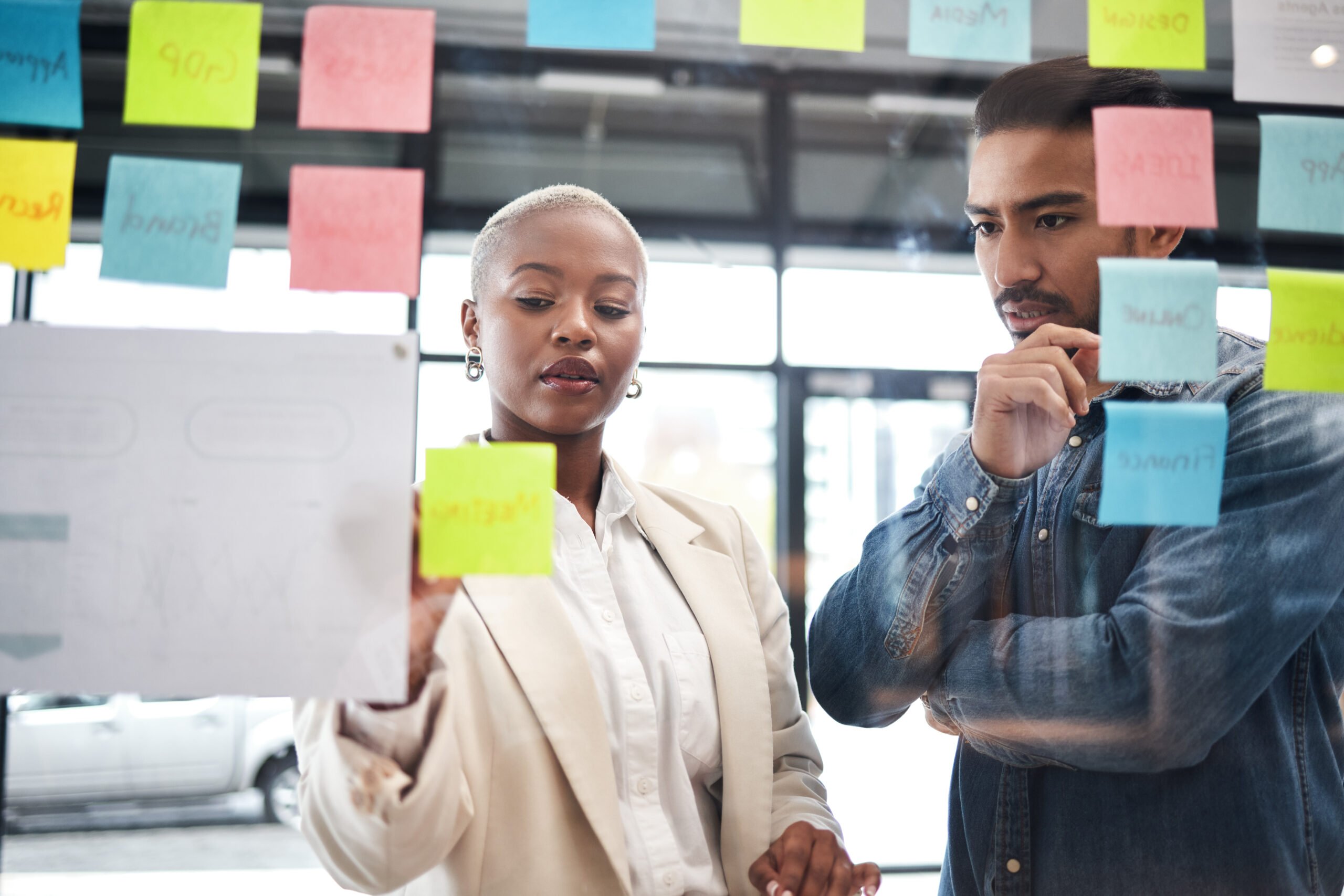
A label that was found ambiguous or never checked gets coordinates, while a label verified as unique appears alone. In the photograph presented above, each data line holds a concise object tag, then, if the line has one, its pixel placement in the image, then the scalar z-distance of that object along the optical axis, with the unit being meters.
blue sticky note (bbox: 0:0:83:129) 0.75
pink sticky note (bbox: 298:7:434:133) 0.73
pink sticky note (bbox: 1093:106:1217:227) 0.77
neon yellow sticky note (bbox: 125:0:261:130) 0.73
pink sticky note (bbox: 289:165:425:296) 0.71
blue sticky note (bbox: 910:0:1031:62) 0.80
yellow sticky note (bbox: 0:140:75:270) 0.74
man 0.79
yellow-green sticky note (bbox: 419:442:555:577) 0.69
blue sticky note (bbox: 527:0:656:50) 0.78
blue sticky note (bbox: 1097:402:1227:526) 0.76
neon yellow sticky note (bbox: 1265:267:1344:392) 0.79
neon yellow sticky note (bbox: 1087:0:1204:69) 0.80
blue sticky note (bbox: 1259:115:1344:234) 0.81
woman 0.74
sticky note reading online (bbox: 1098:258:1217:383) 0.76
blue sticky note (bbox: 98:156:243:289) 0.72
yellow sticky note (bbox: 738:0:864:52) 0.79
